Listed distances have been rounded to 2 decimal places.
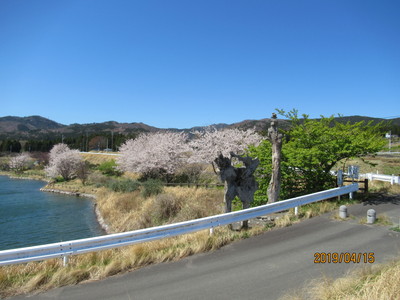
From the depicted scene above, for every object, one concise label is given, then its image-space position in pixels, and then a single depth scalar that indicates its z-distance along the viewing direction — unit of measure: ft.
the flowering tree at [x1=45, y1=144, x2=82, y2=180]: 162.61
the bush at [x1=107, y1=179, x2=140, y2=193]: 94.32
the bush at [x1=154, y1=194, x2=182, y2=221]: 59.98
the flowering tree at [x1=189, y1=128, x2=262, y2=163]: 113.80
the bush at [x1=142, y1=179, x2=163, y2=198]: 82.89
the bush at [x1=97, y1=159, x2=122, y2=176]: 164.45
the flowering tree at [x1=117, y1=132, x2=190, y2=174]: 118.73
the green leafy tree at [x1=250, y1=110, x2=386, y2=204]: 46.39
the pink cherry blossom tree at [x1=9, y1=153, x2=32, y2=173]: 234.42
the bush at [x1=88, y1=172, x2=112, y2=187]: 133.06
